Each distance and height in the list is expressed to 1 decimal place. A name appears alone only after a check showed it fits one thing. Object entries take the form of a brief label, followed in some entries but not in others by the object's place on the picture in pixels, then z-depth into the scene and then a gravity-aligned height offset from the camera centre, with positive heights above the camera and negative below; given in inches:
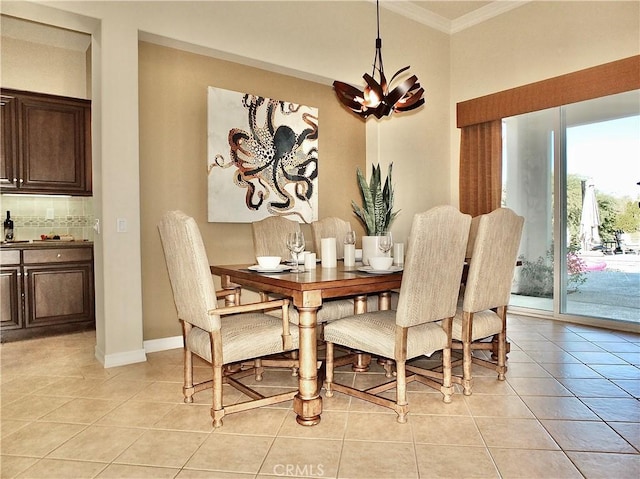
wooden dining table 85.7 -12.2
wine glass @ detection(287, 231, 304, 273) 109.0 -2.8
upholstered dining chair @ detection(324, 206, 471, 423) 85.9 -16.6
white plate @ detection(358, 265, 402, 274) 98.8 -8.7
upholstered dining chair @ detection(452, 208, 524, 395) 100.9 -12.5
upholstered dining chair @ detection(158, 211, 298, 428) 84.0 -19.1
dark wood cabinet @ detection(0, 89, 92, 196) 166.2 +34.4
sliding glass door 168.6 +10.7
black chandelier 118.9 +36.5
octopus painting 150.9 +26.4
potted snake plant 115.8 +5.6
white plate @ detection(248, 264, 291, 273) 102.3 -8.5
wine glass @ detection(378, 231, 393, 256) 103.0 -2.9
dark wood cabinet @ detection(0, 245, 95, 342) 157.8 -21.2
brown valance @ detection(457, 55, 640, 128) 157.2 +54.1
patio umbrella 176.7 +3.9
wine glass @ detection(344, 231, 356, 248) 116.6 -1.7
